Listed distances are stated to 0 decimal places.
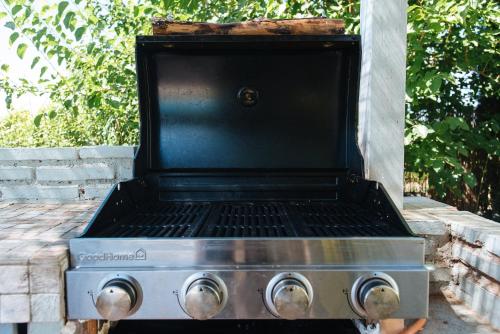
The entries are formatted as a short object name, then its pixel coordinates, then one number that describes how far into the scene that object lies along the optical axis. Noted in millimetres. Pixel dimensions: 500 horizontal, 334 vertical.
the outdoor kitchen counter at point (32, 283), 1000
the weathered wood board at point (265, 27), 1518
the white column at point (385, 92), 1742
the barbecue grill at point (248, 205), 981
